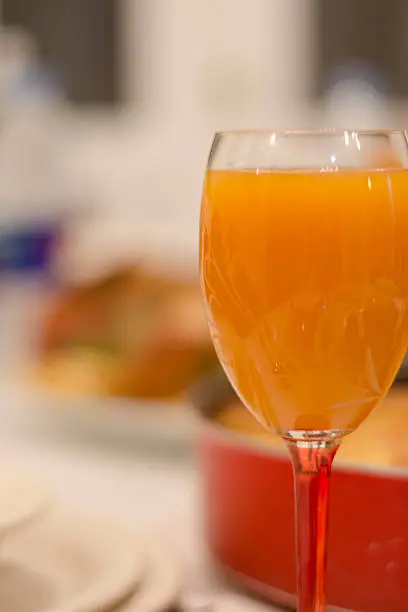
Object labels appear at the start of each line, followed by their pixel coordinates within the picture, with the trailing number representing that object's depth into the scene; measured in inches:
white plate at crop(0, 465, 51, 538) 25.7
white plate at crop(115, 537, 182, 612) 26.0
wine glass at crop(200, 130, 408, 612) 24.2
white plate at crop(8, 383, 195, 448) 36.2
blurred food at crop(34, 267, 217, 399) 42.2
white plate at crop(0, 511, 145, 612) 26.1
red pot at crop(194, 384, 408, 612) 25.9
